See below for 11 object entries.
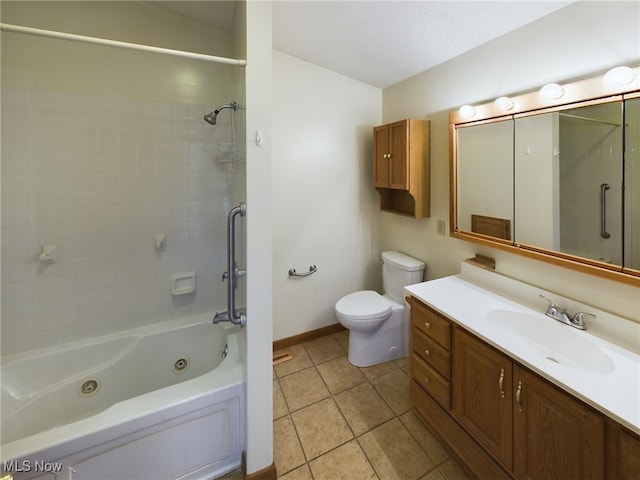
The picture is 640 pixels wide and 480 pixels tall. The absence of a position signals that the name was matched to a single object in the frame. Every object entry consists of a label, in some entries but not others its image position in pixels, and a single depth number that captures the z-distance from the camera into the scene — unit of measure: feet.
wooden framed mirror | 3.80
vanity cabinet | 2.81
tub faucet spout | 4.54
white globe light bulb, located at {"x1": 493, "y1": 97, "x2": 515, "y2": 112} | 5.07
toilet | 6.95
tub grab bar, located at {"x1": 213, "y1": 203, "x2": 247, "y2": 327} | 4.45
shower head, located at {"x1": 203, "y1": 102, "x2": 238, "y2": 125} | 5.96
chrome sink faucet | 4.09
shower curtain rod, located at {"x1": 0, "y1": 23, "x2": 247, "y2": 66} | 3.34
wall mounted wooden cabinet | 6.88
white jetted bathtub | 3.68
